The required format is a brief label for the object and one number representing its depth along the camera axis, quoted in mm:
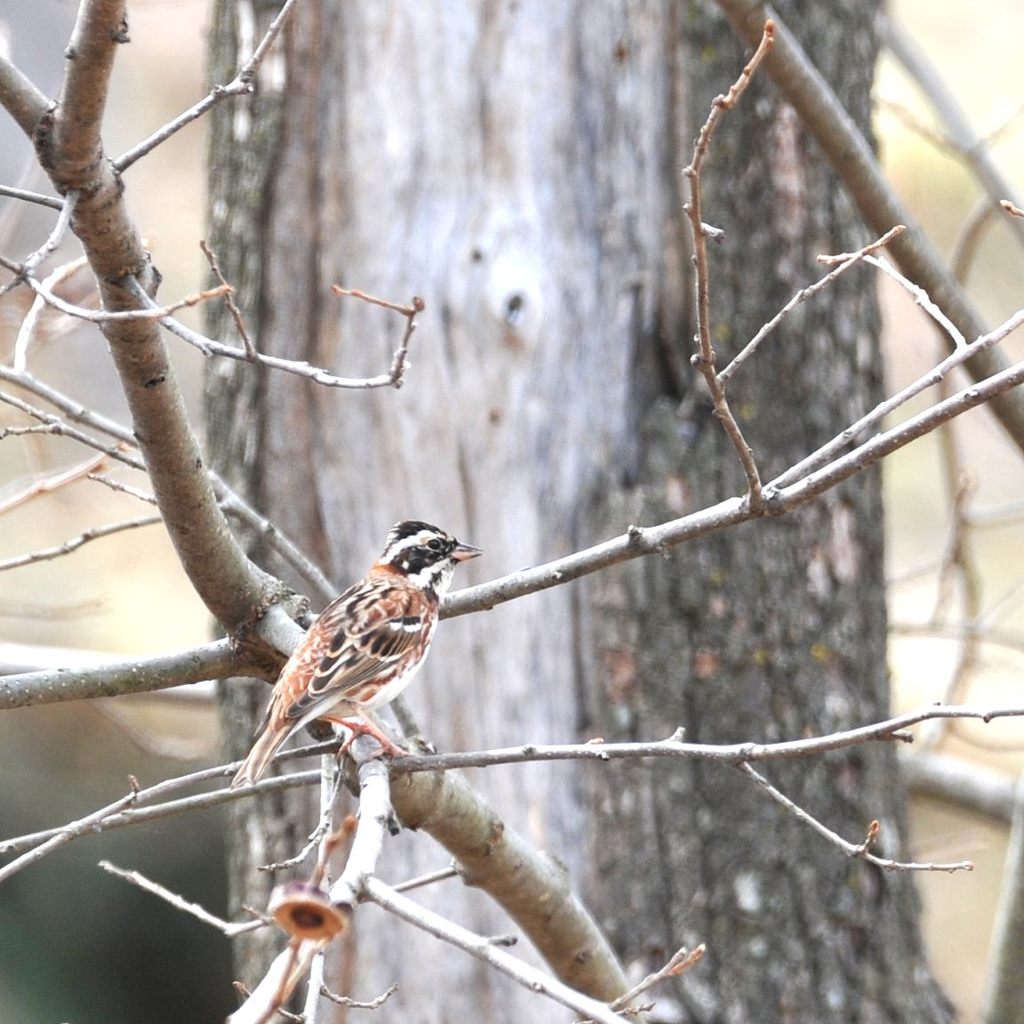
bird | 7734
